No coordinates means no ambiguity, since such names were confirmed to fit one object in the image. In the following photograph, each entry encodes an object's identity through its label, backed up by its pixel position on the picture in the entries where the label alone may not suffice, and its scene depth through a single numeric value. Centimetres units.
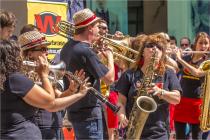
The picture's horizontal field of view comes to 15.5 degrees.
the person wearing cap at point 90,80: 700
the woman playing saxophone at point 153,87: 637
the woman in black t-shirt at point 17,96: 506
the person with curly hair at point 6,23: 561
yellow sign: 903
